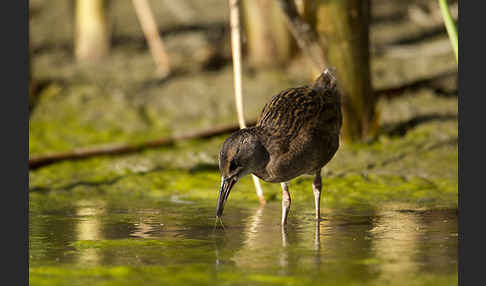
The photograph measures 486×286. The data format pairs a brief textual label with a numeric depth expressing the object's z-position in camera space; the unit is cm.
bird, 1259
